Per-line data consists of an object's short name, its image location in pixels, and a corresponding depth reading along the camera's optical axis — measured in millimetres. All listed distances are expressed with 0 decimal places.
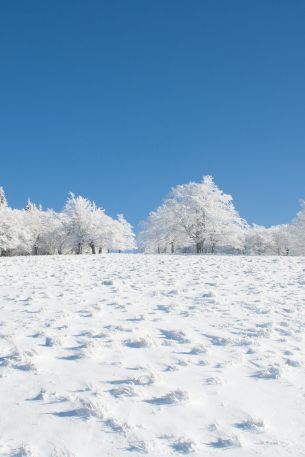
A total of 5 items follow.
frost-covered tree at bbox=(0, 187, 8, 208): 79312
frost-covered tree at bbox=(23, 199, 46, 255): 70812
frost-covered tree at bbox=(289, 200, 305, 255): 55312
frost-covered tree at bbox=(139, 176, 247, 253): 47531
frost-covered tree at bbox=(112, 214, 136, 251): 77100
